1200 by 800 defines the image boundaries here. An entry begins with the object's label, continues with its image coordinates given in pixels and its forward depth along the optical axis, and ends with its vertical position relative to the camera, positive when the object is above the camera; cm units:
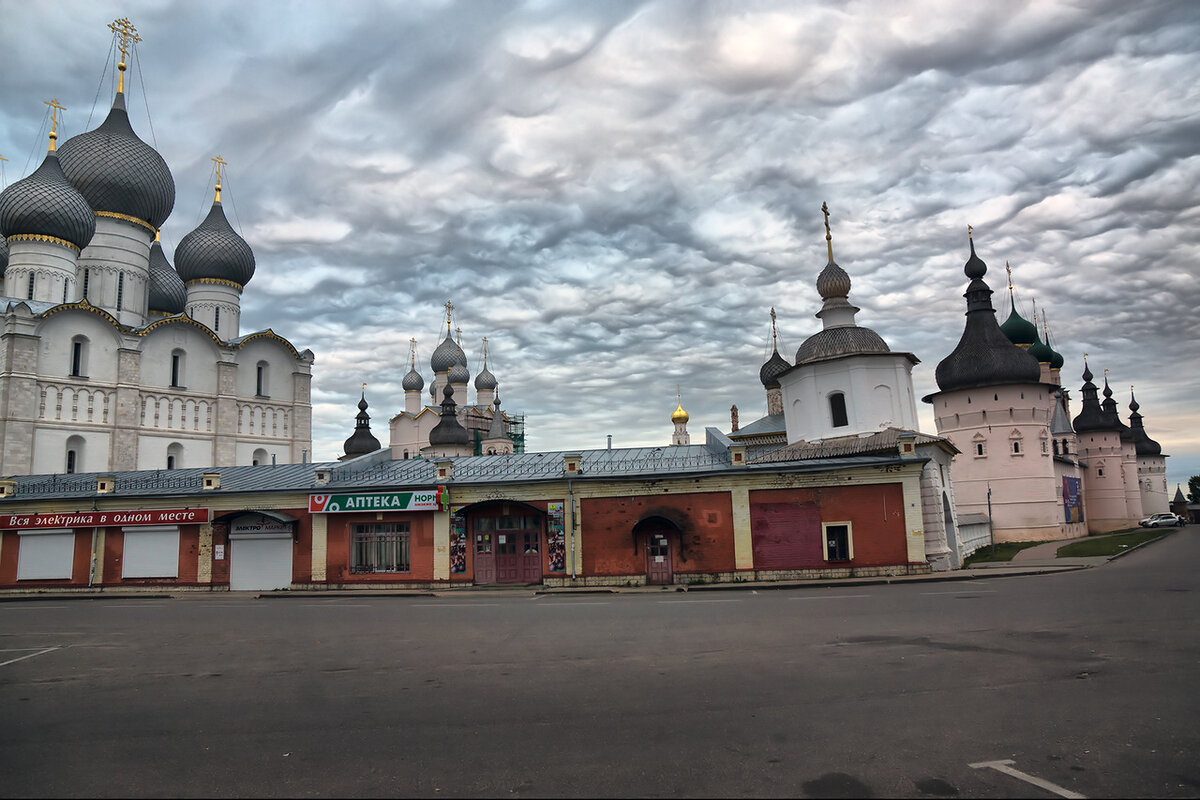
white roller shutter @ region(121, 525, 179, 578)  2745 -97
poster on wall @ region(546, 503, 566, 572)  2505 -88
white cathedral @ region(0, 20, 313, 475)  3712 +1073
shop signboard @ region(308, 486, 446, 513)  2566 +62
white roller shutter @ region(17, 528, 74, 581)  2788 -99
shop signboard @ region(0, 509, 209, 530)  2719 +37
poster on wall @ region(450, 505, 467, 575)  2556 -92
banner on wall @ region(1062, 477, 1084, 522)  4753 -28
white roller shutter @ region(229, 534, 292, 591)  2658 -142
